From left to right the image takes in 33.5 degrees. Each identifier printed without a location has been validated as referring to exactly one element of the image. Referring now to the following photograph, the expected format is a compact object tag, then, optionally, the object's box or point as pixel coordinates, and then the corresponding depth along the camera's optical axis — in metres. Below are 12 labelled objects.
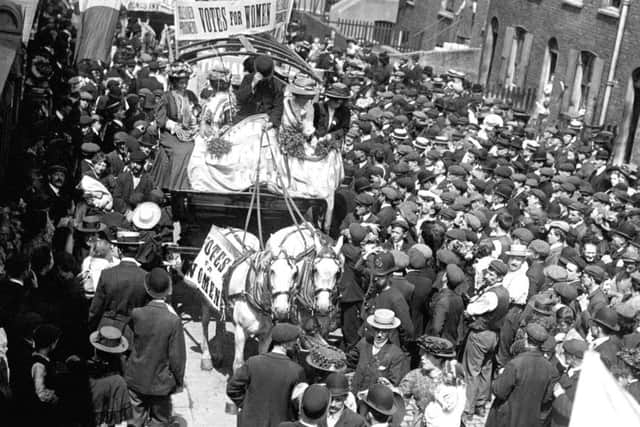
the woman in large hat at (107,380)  8.43
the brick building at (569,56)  25.14
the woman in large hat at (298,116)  12.51
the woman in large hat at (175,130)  13.35
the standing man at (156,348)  9.03
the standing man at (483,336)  10.44
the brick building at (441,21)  35.78
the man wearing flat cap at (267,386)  8.17
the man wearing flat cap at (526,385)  8.87
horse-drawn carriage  10.09
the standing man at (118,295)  9.65
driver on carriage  13.13
